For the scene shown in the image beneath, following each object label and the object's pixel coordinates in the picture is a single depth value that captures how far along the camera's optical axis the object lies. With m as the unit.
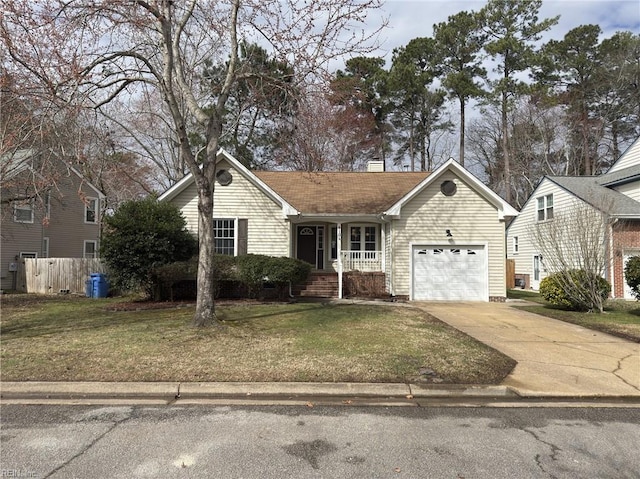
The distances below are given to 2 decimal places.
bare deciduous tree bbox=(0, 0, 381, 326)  7.88
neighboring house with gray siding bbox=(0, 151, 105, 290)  20.77
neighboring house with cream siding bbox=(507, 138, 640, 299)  18.33
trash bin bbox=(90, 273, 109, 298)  16.89
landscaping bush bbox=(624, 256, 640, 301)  12.56
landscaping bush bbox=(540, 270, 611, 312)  13.09
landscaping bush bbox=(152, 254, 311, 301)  13.87
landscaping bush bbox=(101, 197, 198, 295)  13.55
